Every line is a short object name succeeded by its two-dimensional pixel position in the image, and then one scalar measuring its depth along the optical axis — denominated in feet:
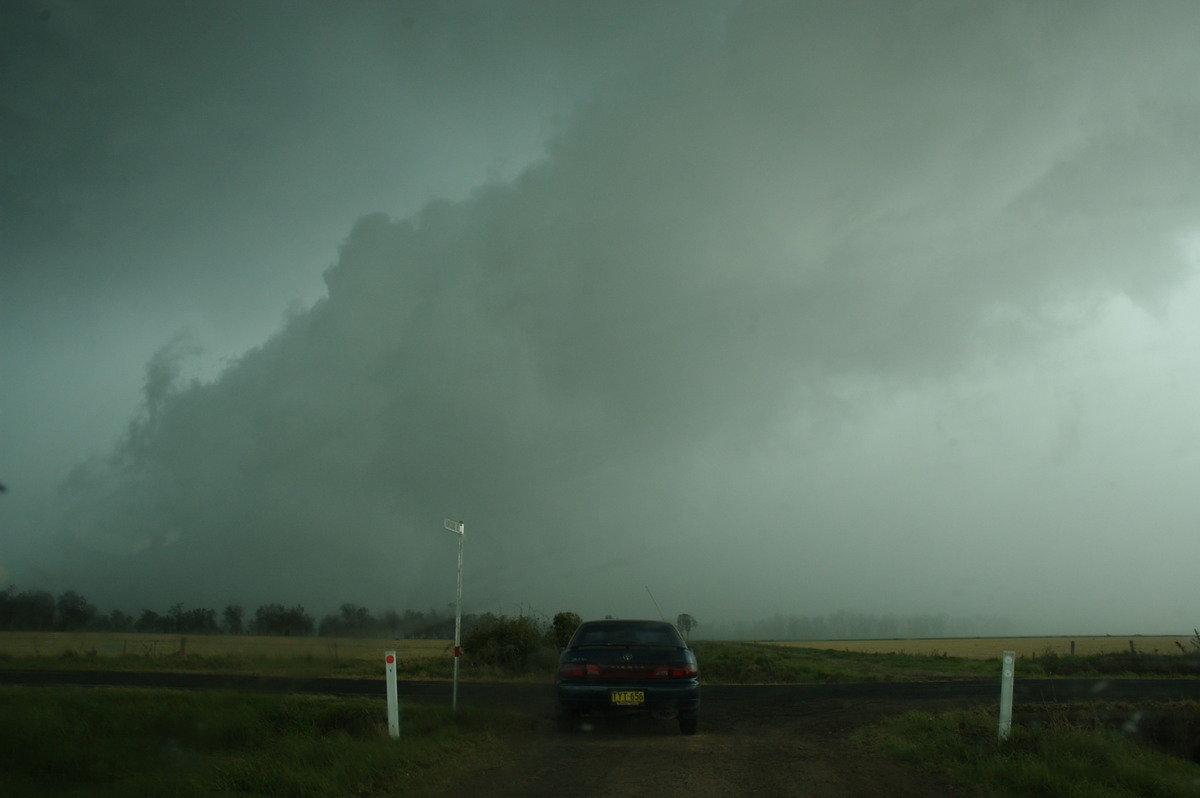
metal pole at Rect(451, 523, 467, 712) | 40.04
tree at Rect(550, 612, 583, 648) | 108.47
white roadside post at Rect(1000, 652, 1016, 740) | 32.81
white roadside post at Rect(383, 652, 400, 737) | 31.78
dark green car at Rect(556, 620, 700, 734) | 35.47
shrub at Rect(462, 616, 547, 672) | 101.84
